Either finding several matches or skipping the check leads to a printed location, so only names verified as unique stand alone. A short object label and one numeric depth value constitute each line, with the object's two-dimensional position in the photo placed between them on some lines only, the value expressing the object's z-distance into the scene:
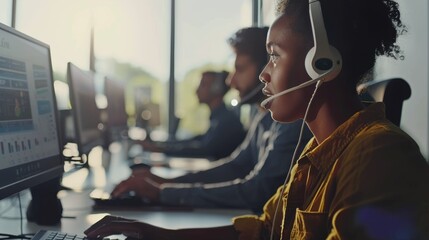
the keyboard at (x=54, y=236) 0.86
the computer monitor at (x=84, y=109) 1.55
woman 0.64
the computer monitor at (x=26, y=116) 0.93
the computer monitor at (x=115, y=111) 2.35
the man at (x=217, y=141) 3.16
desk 1.16
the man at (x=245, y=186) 1.40
